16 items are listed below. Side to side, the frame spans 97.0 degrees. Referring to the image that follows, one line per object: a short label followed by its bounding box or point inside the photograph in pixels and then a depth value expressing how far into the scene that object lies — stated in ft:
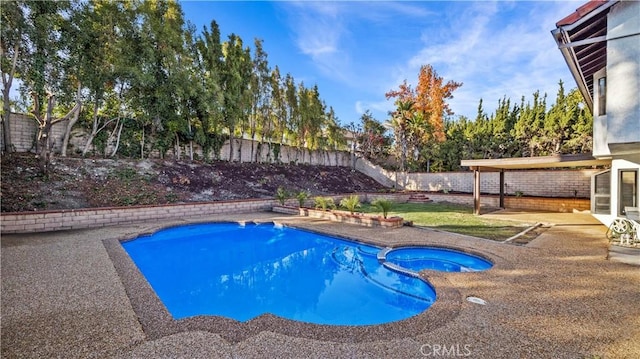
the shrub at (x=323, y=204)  42.57
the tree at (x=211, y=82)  56.24
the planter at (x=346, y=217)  33.63
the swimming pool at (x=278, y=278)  15.87
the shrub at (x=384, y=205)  33.47
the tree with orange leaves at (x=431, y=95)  84.99
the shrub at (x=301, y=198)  45.85
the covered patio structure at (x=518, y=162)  30.27
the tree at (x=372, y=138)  88.74
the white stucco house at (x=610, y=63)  15.76
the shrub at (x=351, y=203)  38.19
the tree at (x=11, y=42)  31.63
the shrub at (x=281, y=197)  49.57
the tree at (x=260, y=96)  67.51
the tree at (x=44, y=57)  33.37
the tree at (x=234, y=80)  61.65
